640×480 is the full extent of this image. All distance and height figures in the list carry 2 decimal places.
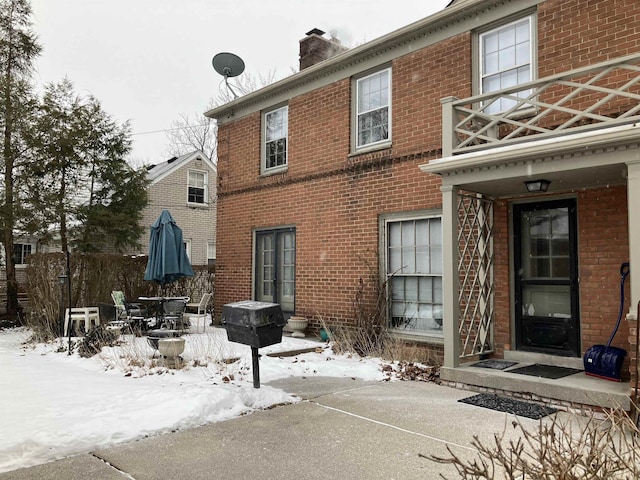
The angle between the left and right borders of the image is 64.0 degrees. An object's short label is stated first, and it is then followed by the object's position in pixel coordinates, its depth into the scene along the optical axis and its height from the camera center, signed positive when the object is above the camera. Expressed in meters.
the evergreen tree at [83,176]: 14.90 +2.88
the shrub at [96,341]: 8.18 -1.23
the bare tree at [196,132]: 28.12 +8.23
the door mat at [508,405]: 5.24 -1.47
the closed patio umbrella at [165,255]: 9.82 +0.23
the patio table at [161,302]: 9.73 -0.69
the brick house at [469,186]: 6.20 +1.15
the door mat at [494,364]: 6.55 -1.25
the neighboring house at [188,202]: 19.61 +2.57
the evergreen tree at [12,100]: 14.02 +4.65
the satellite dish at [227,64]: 12.99 +5.20
